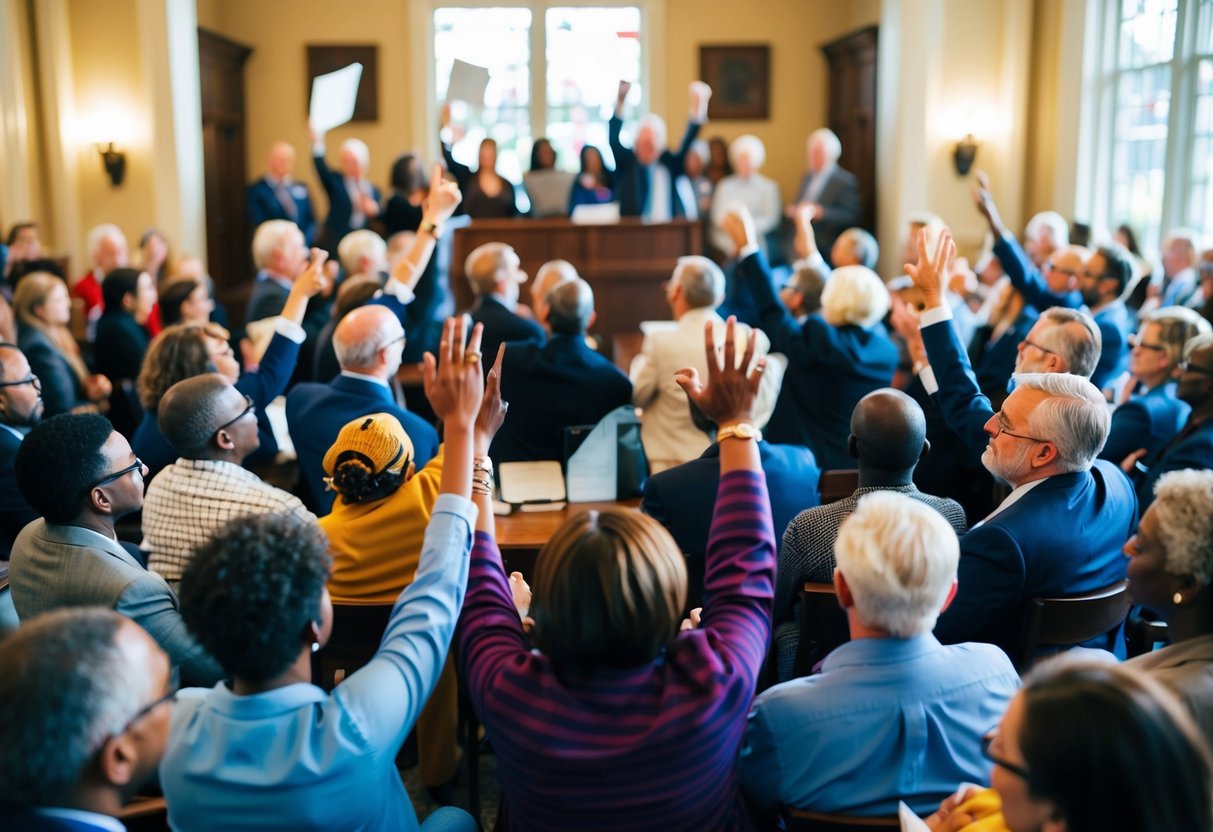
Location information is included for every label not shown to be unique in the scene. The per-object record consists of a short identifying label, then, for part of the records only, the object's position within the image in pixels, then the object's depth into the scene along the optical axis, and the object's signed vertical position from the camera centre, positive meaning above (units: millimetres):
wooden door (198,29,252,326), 9812 +410
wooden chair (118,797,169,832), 1614 -832
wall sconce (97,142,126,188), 8805 +392
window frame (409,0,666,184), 10953 +1496
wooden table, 2947 -831
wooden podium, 7074 -245
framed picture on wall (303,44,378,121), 10914 +1382
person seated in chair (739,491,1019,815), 1719 -733
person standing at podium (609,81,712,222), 7945 +264
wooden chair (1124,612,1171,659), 2506 -975
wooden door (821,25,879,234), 9969 +949
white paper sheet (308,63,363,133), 6324 +630
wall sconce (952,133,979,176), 8797 +438
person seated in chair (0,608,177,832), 1263 -557
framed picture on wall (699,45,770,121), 11102 +1254
